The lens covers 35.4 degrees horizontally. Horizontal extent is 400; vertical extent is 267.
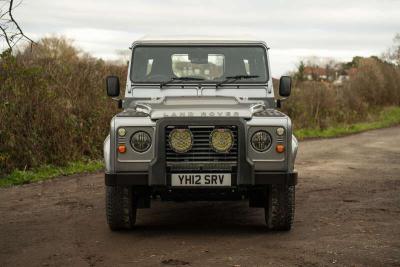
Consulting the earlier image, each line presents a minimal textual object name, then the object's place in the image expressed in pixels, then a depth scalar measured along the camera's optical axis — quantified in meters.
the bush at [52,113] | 11.40
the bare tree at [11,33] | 6.55
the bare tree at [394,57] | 37.12
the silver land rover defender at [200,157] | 5.66
